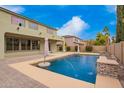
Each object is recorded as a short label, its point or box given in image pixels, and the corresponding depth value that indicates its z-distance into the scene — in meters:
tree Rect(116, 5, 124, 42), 8.05
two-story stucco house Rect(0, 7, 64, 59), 8.38
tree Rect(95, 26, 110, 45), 25.09
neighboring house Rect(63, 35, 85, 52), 24.94
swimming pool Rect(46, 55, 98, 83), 4.78
